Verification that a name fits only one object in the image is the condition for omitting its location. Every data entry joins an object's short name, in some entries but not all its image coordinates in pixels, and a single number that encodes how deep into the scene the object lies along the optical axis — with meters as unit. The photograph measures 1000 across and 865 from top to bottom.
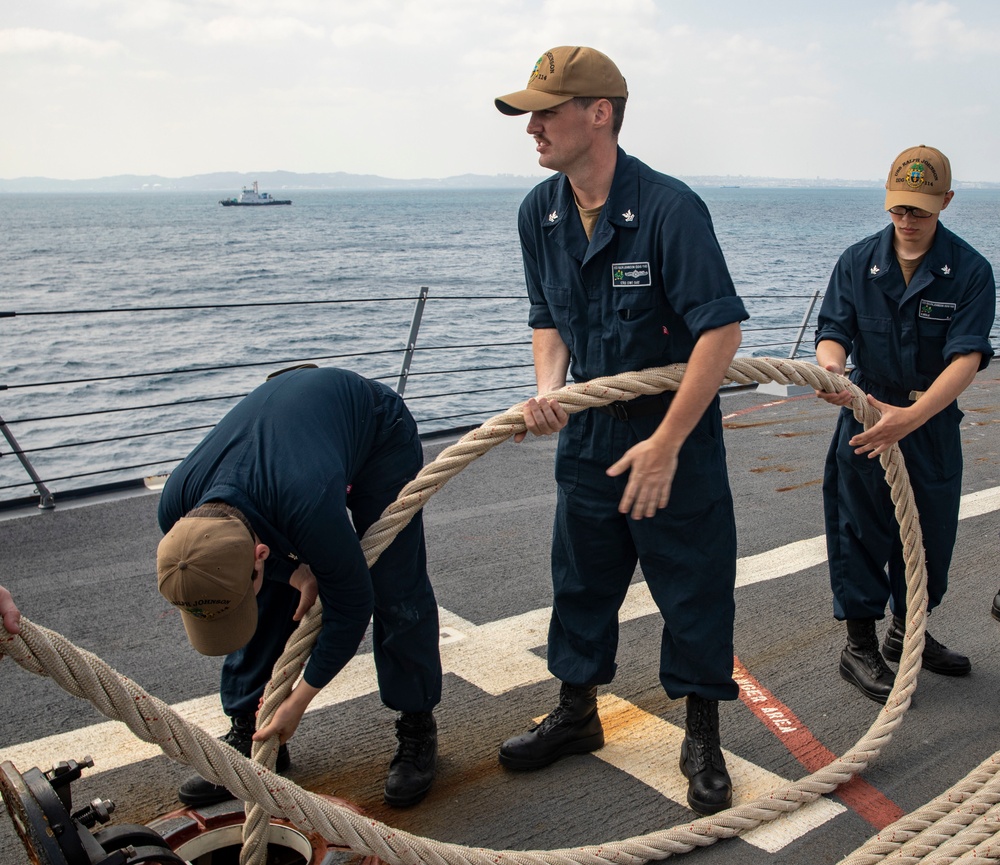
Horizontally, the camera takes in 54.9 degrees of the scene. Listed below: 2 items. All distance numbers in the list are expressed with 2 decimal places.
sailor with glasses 3.66
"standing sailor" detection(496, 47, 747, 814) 2.84
